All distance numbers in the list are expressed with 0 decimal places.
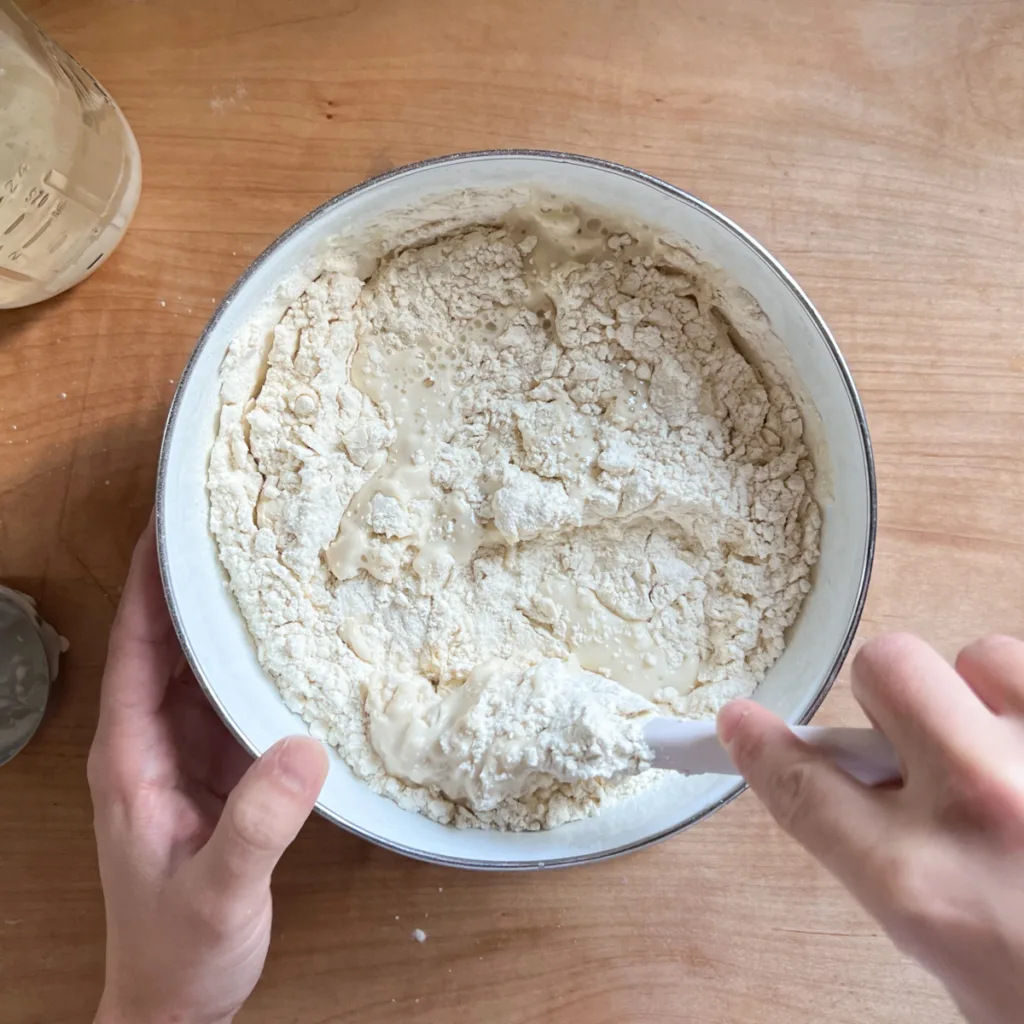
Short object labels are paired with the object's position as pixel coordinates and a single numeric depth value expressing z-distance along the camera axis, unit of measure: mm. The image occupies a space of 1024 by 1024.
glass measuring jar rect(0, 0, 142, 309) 585
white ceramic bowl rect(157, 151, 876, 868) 564
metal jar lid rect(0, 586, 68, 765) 673
